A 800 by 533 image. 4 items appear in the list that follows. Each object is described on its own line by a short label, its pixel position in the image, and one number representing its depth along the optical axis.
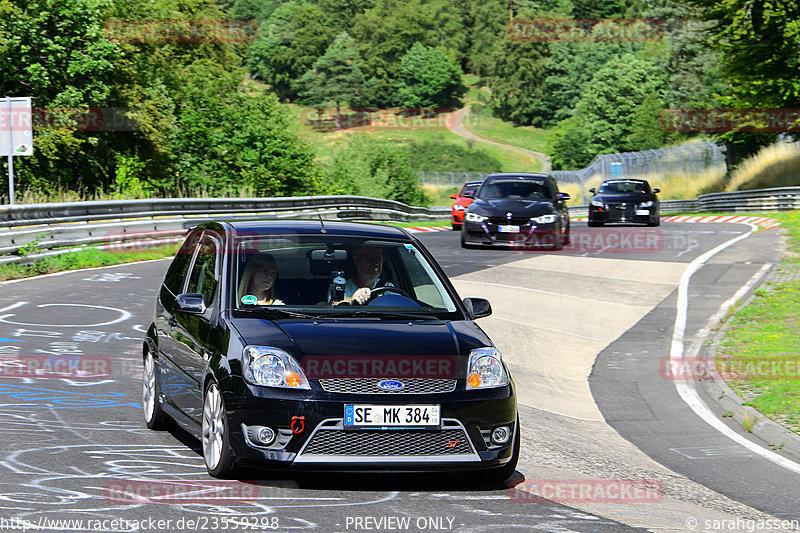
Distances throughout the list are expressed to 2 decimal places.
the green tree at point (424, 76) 175.75
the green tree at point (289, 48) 176.50
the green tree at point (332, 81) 160.88
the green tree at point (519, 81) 166.50
